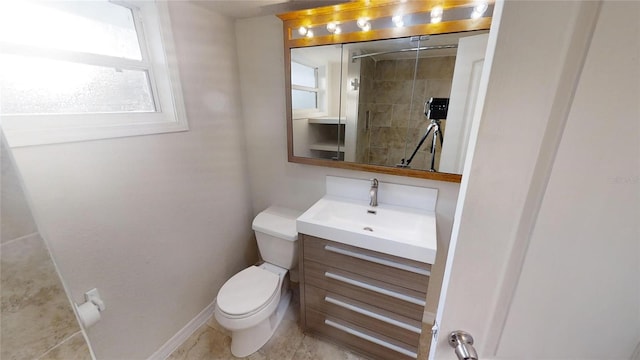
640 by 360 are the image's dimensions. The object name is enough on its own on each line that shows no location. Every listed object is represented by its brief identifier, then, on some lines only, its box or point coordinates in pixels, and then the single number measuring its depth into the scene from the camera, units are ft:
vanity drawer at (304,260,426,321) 3.69
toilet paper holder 3.39
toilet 4.25
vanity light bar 3.51
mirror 3.89
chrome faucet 4.78
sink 3.50
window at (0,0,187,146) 2.82
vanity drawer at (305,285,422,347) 3.84
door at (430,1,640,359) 1.11
